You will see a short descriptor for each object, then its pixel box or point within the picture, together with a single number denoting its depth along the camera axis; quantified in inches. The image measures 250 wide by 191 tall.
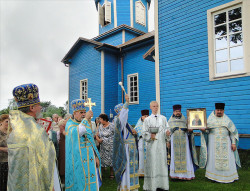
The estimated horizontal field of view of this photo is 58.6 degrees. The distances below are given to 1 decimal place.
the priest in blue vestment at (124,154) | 183.9
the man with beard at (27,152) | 90.8
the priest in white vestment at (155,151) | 205.3
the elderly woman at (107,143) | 273.0
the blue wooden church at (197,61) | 289.4
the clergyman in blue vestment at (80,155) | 146.0
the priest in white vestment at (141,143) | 270.6
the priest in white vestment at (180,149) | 245.1
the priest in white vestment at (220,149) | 232.8
